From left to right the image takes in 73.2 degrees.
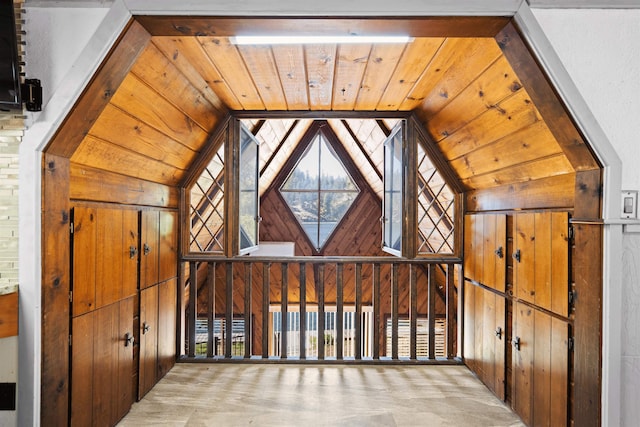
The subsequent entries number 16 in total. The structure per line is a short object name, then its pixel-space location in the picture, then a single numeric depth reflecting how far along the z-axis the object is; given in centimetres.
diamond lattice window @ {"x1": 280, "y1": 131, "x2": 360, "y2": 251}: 568
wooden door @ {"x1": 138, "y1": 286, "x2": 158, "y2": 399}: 242
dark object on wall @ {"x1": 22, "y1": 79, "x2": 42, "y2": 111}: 136
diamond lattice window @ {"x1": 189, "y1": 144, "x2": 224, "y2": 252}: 337
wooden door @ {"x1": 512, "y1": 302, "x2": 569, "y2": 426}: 182
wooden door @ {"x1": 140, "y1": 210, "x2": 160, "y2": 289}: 241
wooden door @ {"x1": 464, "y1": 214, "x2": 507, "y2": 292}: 244
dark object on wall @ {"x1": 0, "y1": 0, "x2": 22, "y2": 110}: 128
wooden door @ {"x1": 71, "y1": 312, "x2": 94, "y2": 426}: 172
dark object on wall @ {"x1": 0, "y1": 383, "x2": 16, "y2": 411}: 138
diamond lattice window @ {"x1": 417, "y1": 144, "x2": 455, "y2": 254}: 342
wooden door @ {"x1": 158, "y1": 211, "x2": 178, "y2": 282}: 273
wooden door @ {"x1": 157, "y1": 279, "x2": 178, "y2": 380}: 272
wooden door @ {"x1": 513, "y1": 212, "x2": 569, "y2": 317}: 180
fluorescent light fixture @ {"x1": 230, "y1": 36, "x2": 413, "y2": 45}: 181
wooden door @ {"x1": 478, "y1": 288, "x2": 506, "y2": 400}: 245
